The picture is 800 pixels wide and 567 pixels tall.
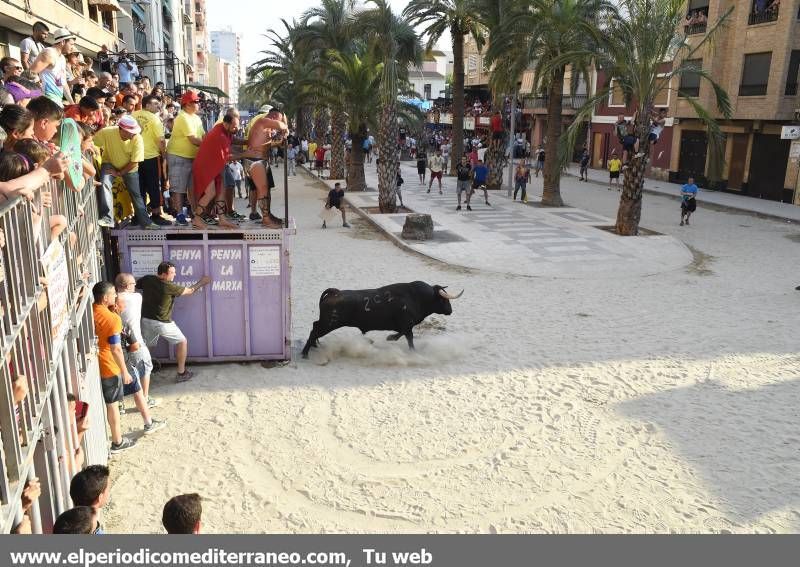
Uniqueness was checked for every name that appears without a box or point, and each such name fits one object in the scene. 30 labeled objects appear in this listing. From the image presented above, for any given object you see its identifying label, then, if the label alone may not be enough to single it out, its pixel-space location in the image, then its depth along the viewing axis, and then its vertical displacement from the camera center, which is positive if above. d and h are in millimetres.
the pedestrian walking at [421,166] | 29469 -807
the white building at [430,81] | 99700 +10273
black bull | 8227 -2046
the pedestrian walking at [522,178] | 23781 -979
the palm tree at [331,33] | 30188 +5437
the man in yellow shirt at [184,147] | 7797 -73
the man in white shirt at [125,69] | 19342 +2103
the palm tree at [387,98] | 19750 +1498
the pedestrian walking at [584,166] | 32438 -656
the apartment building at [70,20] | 16922 +3859
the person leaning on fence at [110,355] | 5535 -1858
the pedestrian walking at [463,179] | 21594 -972
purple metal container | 7566 -1684
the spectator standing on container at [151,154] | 8109 -170
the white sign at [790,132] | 24338 +979
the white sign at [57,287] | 3918 -935
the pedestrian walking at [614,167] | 29297 -599
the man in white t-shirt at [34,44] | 10478 +1508
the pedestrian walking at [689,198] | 19062 -1222
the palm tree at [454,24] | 29953 +5704
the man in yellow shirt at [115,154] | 7184 -159
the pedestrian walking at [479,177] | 22516 -930
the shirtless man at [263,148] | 7711 -56
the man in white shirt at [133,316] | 6073 -1622
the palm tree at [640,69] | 15750 +2126
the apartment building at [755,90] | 25000 +2700
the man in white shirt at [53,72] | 8531 +896
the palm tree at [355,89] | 23859 +2085
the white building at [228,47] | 184625 +27036
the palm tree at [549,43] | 20125 +3537
